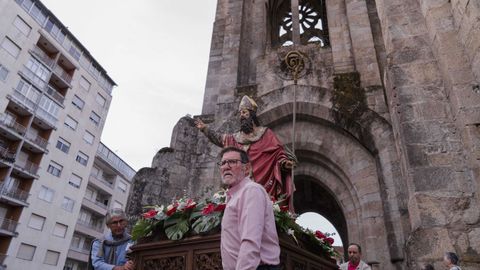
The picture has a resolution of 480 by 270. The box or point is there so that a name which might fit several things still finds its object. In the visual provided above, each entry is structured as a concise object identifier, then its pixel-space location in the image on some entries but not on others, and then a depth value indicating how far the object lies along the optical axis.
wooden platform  3.10
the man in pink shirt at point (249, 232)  1.88
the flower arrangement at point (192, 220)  3.36
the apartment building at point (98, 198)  33.44
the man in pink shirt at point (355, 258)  4.95
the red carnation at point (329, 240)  4.42
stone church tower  4.71
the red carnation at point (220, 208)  3.42
